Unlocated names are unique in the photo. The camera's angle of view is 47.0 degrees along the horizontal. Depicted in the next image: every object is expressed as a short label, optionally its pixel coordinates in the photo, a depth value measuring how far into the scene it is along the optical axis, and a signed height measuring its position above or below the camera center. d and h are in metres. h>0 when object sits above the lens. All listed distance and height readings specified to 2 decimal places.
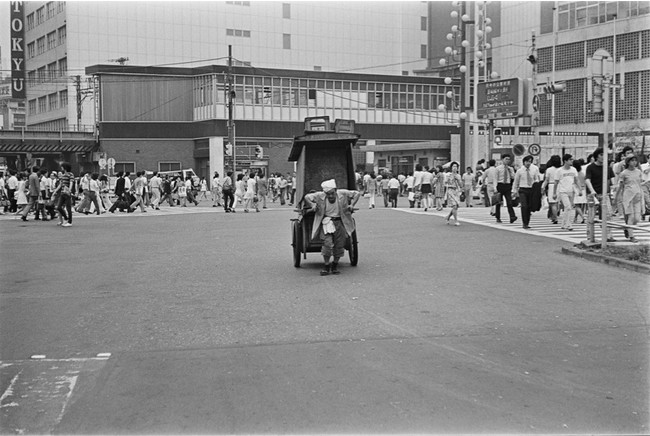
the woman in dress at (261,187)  31.80 -0.23
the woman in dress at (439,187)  26.32 -0.23
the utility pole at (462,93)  39.69 +4.92
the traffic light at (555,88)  41.74 +5.19
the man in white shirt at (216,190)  36.47 -0.40
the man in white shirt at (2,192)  31.48 -0.38
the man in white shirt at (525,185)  18.31 -0.12
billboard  40.41 +4.52
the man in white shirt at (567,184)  17.88 -0.10
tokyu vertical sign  75.88 +14.76
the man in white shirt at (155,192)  33.16 -0.44
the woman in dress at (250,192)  30.14 -0.42
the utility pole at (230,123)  45.33 +3.57
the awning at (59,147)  62.75 +3.00
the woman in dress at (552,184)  18.52 -0.11
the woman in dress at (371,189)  31.36 -0.37
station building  61.44 +5.75
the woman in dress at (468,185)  30.33 -0.19
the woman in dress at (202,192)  50.31 -0.74
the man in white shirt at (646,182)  17.80 -0.07
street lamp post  38.75 +7.07
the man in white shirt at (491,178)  22.64 +0.07
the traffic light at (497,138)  34.91 +1.98
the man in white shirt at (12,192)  30.05 -0.37
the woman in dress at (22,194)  26.33 -0.40
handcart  12.13 +0.30
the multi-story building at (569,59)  49.91 +9.43
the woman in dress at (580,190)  18.22 -0.25
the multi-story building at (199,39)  71.12 +14.62
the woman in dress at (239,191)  31.19 -0.39
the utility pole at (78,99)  65.78 +7.37
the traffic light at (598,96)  12.96 +1.45
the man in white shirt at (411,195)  30.33 -0.58
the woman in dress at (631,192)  14.19 -0.24
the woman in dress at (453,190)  19.66 -0.26
